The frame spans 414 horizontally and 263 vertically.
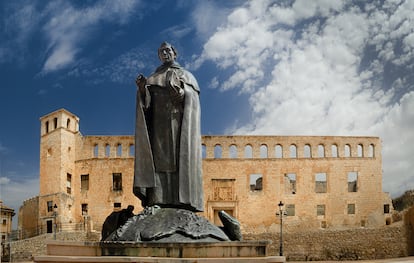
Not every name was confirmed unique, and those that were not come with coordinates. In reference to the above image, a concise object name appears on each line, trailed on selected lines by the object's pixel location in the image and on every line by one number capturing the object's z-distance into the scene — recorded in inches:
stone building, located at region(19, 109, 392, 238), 1641.2
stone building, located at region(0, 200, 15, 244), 1756.9
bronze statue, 261.3
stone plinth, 211.5
